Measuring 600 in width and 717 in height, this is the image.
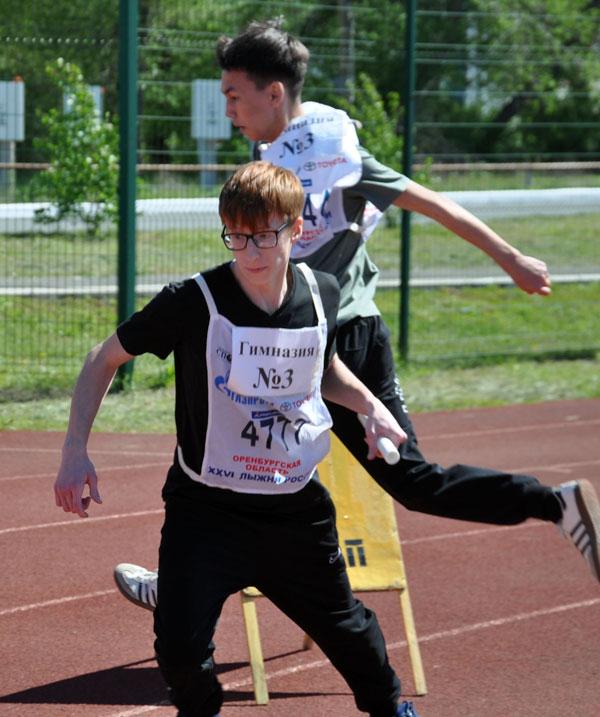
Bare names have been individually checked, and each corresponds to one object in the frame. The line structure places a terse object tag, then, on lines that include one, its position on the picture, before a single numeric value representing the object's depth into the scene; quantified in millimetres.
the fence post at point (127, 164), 17812
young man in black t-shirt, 5922
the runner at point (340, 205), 7613
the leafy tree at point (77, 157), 18078
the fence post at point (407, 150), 19937
